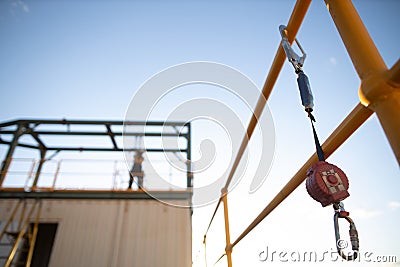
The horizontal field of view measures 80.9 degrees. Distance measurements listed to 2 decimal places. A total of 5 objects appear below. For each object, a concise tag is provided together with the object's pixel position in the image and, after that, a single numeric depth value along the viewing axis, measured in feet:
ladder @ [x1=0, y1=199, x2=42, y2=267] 19.06
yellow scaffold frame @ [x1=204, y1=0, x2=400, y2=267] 1.21
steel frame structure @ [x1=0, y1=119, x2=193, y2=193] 26.58
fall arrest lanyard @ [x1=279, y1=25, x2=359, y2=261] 1.44
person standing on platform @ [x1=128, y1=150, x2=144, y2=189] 23.09
